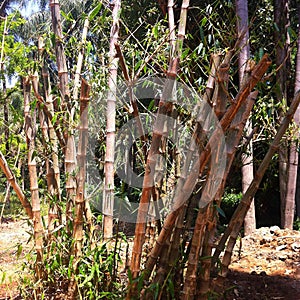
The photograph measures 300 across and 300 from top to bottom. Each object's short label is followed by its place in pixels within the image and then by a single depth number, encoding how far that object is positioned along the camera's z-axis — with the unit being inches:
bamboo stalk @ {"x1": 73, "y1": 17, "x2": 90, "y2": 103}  89.6
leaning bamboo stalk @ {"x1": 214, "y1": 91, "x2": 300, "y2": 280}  67.8
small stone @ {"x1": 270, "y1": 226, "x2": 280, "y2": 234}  177.9
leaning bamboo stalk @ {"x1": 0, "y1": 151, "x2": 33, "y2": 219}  76.7
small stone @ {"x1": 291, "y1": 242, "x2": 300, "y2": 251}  149.2
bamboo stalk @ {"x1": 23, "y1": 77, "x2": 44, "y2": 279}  80.6
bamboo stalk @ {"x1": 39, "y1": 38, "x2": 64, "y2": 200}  88.7
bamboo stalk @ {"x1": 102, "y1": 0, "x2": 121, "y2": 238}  79.8
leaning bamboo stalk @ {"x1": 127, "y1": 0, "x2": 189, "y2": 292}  61.7
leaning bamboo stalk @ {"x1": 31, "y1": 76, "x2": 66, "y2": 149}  82.9
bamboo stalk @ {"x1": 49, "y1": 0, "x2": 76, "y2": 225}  82.9
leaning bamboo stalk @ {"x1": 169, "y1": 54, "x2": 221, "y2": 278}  59.6
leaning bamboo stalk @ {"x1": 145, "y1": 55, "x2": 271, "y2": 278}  52.6
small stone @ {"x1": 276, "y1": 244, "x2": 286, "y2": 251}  153.2
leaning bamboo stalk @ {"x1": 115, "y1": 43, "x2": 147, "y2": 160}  76.0
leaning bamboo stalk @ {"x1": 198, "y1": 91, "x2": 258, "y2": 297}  63.3
